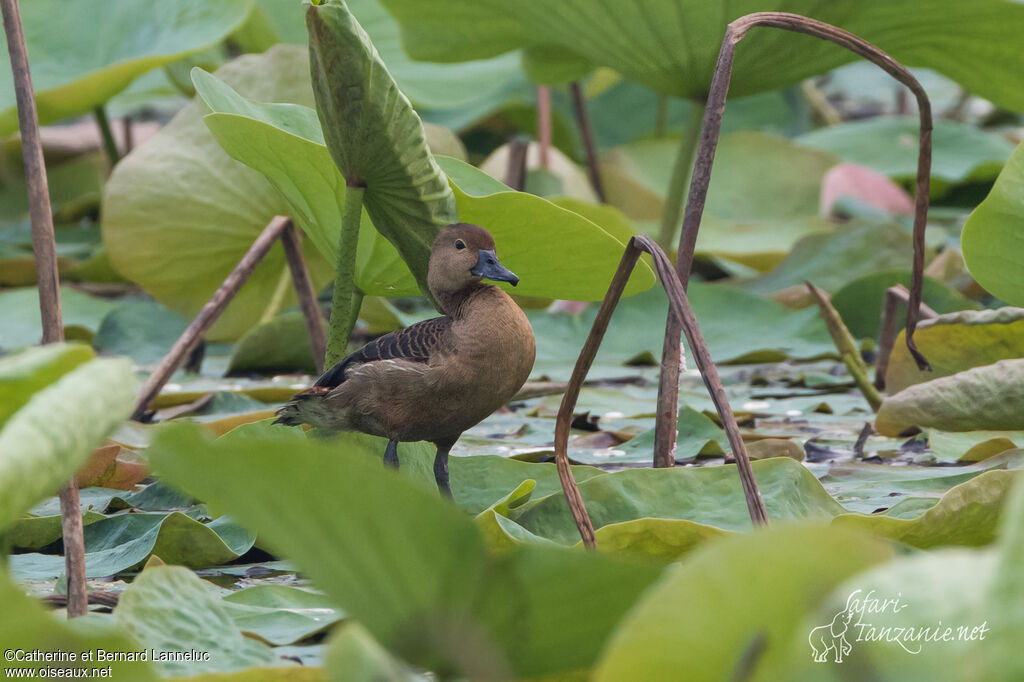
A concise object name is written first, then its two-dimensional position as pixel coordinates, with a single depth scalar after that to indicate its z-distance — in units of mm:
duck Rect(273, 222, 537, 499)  15341
